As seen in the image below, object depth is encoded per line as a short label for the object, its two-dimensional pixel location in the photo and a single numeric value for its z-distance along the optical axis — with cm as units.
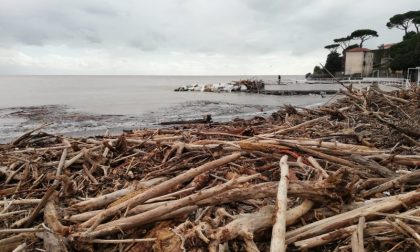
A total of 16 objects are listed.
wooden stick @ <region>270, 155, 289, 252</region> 239
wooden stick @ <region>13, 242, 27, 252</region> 303
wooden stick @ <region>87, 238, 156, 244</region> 288
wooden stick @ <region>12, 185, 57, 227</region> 361
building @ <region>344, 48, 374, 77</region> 9600
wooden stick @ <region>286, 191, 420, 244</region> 274
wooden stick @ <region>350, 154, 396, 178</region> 385
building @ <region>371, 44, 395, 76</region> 7143
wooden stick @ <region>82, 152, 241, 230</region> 331
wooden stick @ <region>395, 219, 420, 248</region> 241
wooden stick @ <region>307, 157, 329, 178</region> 362
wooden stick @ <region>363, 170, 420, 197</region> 341
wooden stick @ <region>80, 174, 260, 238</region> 311
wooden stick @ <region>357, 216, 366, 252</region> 242
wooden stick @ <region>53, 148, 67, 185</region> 505
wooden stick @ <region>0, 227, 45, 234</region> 310
